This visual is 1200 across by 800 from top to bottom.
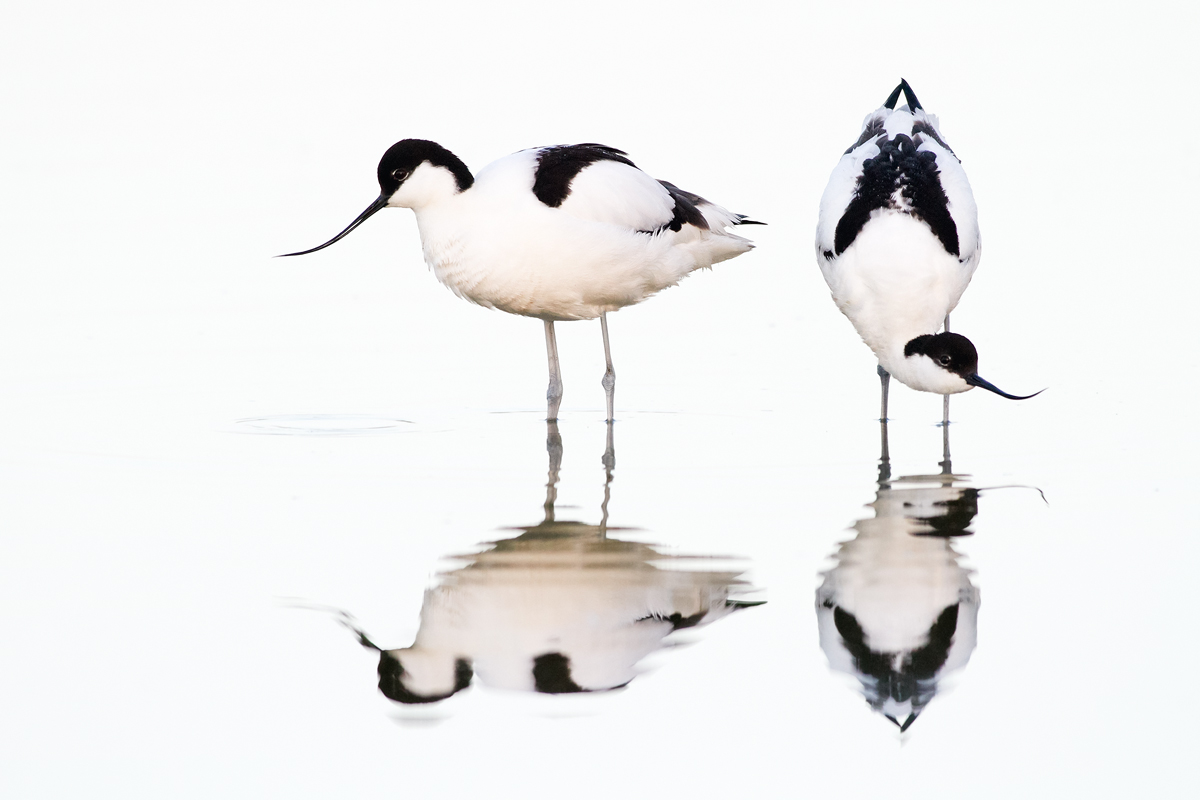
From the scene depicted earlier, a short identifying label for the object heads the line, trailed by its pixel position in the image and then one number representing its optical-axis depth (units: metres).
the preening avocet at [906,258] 16.28
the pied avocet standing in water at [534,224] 16.36
